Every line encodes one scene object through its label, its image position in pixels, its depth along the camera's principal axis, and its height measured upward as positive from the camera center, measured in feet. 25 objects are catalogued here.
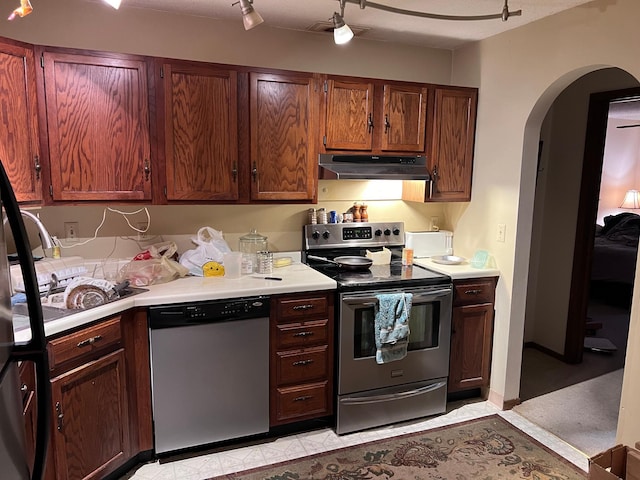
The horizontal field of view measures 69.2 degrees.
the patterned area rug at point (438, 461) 7.96 -4.81
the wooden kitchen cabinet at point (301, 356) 8.64 -3.15
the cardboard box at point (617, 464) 6.19 -3.65
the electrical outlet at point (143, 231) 9.51 -0.90
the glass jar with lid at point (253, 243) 10.06 -1.16
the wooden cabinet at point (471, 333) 10.02 -3.06
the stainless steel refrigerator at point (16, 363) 3.15 -1.29
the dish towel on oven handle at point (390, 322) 8.96 -2.51
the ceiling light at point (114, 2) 5.80 +2.31
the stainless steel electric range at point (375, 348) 9.00 -3.15
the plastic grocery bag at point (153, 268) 8.34 -1.48
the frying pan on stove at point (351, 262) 9.94 -1.54
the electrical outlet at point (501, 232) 10.09 -0.84
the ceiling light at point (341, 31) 7.30 +2.51
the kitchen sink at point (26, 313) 6.19 -1.83
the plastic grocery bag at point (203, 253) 9.18 -1.28
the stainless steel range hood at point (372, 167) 9.45 +0.51
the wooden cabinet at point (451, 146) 10.41 +1.06
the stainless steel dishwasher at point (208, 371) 7.85 -3.18
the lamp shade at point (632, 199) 24.11 -0.18
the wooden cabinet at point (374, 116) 9.51 +1.59
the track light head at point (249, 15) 6.62 +2.47
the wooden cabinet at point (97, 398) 6.47 -3.22
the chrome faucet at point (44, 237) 6.44 -0.72
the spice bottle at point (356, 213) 11.07 -0.52
